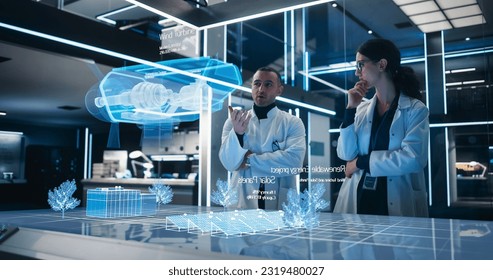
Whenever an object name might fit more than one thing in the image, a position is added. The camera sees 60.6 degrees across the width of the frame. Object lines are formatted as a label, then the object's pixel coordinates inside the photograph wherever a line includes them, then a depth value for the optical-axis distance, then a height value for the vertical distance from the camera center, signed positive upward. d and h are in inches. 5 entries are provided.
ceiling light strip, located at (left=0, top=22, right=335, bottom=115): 100.3 +33.1
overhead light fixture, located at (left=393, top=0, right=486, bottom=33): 87.3 +34.2
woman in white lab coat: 86.5 +6.7
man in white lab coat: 105.2 +6.4
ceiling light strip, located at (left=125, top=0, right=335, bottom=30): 91.4 +37.4
